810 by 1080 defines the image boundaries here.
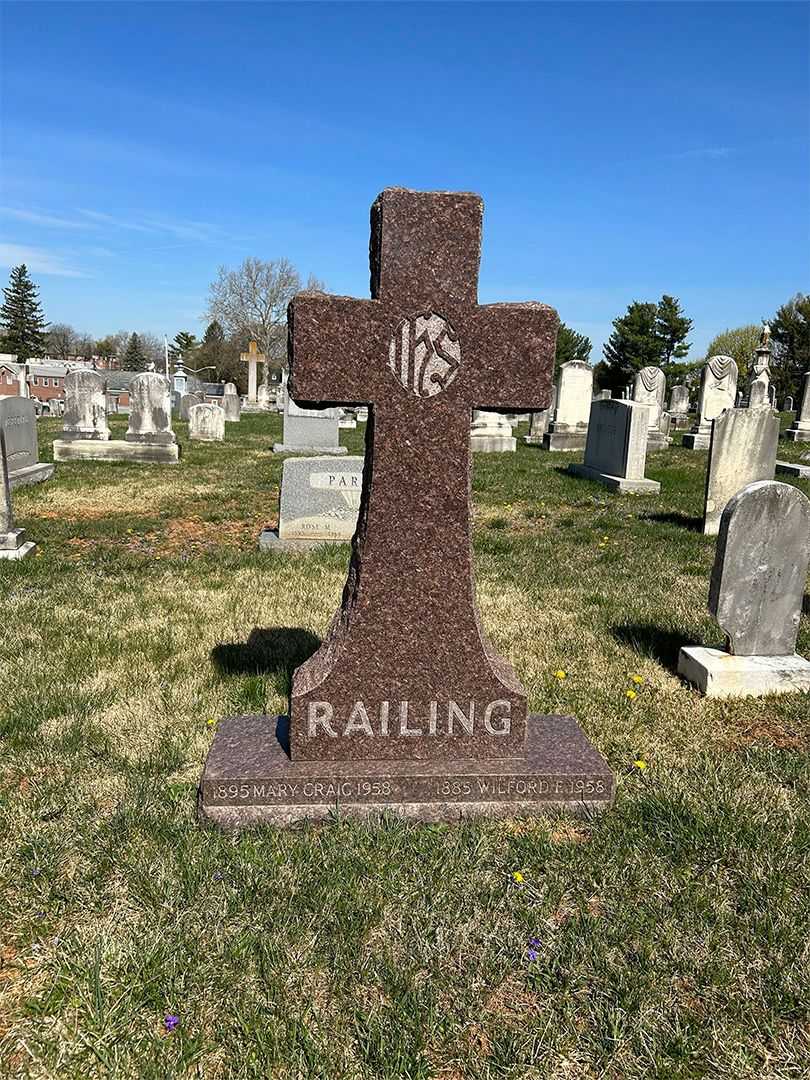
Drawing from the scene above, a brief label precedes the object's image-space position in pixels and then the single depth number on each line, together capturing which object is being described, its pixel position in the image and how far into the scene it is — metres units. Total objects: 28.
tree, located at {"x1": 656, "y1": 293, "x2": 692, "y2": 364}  56.81
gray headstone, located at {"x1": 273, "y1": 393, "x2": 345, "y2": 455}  16.58
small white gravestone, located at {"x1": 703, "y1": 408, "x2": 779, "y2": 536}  8.44
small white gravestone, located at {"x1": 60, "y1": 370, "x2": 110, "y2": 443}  14.91
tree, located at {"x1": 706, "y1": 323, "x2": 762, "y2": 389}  52.41
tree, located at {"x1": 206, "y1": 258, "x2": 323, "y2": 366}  57.62
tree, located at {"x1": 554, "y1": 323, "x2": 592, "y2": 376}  63.90
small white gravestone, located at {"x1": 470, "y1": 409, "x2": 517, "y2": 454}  17.36
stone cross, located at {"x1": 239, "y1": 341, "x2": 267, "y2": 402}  41.44
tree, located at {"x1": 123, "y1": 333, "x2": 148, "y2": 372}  94.00
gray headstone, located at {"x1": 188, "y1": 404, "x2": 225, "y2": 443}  20.53
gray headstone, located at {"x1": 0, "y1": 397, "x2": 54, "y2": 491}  10.28
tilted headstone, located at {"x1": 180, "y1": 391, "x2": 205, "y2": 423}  25.85
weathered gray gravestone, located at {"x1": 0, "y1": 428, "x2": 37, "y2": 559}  6.97
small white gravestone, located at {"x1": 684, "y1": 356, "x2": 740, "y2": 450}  20.64
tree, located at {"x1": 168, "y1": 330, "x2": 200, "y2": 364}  98.94
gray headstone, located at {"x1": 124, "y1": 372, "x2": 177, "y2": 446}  14.86
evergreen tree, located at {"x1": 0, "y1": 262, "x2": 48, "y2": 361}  76.94
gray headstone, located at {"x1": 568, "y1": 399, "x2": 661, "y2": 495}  11.42
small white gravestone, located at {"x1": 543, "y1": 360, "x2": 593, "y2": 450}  17.84
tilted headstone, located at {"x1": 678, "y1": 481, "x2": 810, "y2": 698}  4.38
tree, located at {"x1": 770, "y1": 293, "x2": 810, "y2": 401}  49.38
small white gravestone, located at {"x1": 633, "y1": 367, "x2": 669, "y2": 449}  24.27
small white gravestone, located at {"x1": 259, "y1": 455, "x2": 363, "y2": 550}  7.68
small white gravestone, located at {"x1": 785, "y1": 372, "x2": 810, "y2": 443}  18.92
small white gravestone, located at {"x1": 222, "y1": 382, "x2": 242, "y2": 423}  29.56
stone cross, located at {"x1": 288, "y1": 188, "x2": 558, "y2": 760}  2.76
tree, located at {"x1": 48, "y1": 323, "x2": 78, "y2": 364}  100.49
